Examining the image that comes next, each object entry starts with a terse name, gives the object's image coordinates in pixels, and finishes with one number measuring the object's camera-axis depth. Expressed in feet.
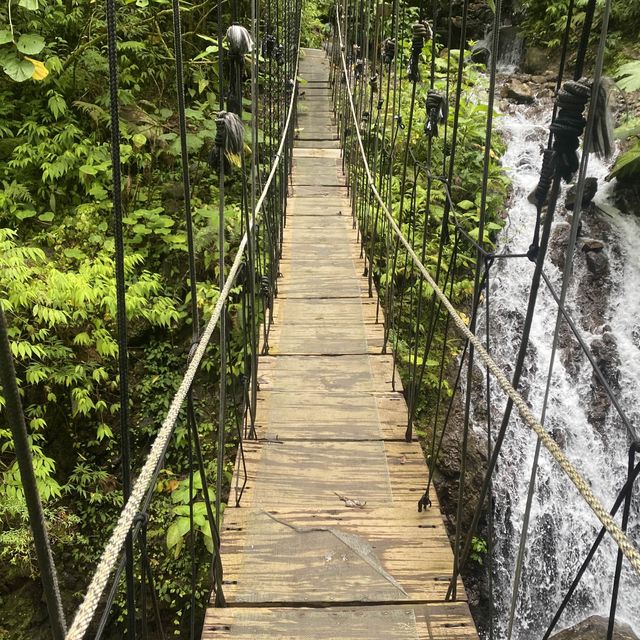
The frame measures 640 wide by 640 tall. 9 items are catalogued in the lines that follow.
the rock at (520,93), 19.34
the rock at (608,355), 12.19
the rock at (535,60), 21.62
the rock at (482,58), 24.66
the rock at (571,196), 12.98
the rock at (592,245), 13.80
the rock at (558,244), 14.17
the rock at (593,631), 7.88
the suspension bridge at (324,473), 2.56
